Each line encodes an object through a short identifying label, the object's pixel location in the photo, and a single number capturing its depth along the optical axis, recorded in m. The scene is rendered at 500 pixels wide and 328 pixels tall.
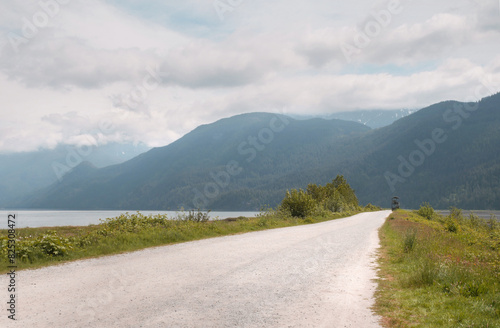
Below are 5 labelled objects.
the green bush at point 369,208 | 106.72
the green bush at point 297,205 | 46.78
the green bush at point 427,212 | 66.77
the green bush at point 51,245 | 14.44
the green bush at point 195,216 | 29.73
